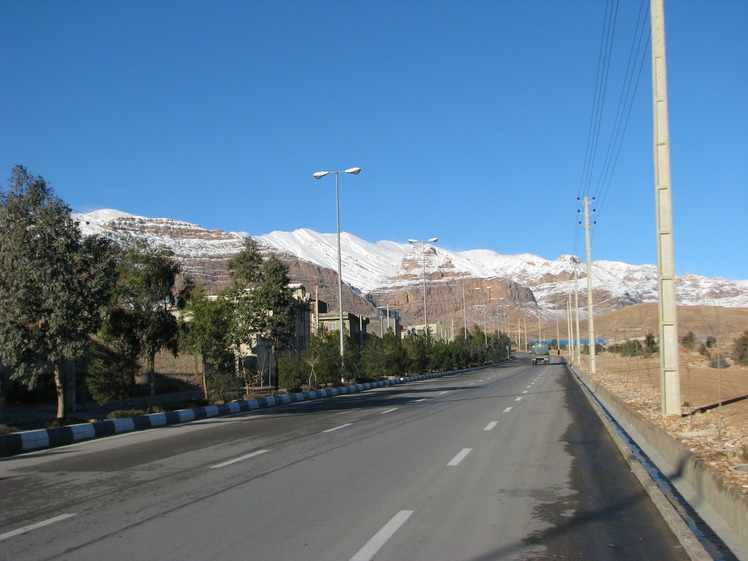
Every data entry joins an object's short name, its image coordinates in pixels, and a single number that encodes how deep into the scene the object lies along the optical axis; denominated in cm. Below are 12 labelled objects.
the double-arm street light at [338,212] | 3906
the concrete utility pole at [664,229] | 1536
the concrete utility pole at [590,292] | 4844
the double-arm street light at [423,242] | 5627
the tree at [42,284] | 1995
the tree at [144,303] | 2580
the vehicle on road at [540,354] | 10319
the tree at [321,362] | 4122
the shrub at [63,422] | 2017
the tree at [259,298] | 3362
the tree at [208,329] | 3206
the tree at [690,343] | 6947
